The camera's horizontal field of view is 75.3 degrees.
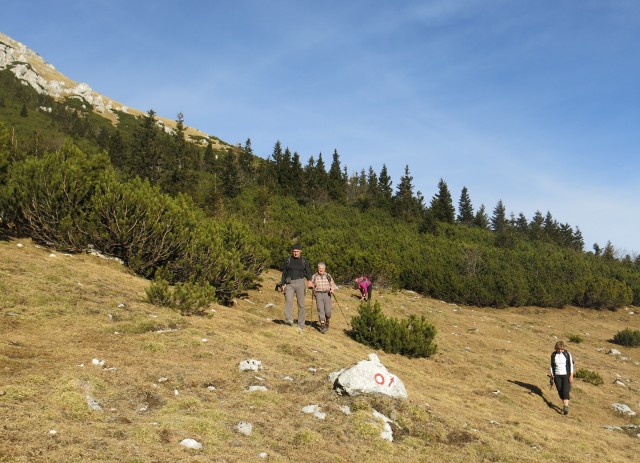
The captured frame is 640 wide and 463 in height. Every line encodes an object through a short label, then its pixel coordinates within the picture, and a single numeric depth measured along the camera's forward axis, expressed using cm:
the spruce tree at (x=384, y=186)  7021
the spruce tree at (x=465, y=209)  8642
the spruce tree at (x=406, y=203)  6082
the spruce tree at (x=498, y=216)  10202
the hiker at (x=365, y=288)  2329
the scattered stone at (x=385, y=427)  555
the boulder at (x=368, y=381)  657
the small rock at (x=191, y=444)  434
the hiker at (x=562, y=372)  1031
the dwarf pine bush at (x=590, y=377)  1384
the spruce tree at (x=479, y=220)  8276
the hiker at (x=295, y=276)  1116
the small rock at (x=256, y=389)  648
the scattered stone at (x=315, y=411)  587
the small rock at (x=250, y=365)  724
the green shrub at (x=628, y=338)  2436
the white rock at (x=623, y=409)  1079
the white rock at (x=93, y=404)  494
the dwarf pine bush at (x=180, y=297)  1066
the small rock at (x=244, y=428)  497
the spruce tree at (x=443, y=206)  6844
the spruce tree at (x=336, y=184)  6538
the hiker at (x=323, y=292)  1171
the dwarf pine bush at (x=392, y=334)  1284
